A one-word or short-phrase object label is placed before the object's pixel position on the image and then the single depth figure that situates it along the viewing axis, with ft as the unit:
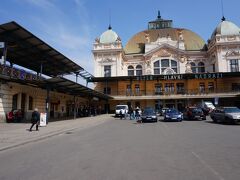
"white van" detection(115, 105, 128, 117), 126.31
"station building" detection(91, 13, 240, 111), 173.17
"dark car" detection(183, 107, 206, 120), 91.25
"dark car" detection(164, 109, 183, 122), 86.81
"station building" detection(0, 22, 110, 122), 74.08
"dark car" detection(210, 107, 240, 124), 68.18
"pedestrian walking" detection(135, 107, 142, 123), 106.42
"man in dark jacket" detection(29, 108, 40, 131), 57.21
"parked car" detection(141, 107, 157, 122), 86.89
